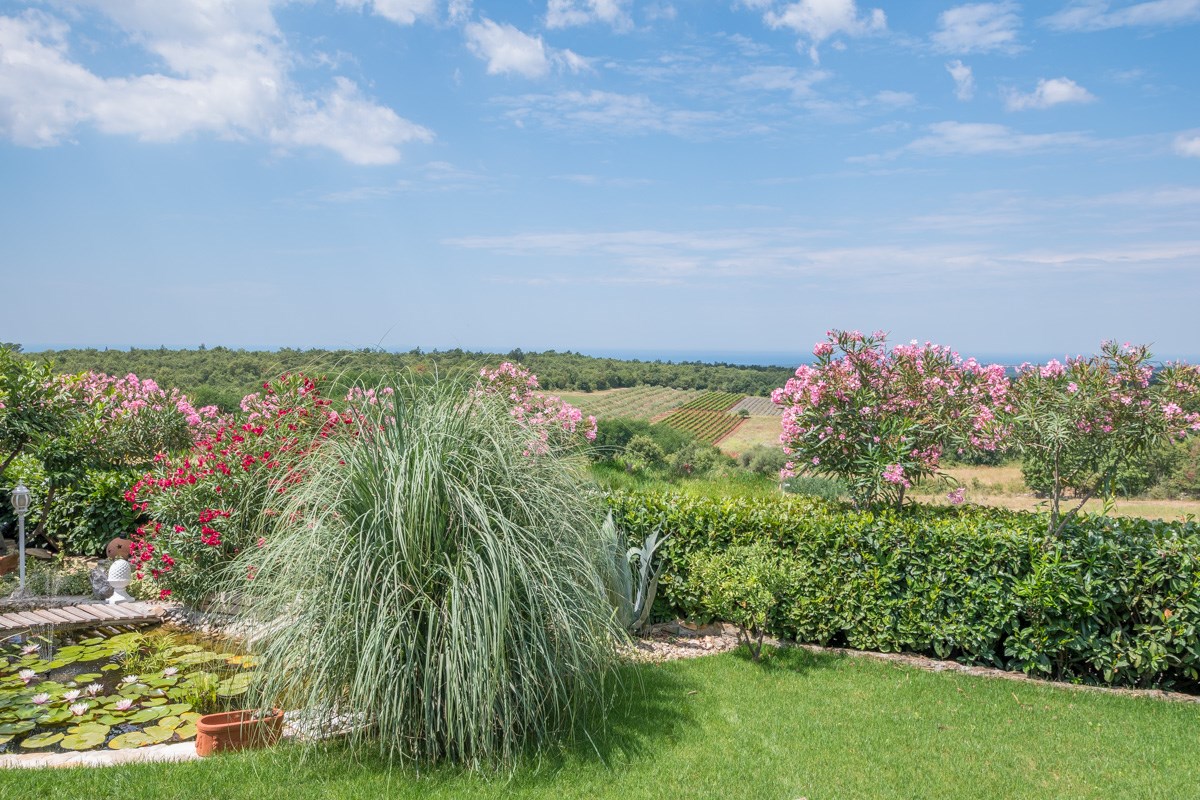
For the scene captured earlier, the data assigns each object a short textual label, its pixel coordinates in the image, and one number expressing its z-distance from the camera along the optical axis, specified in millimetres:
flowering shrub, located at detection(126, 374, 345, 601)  5551
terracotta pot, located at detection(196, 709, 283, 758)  3193
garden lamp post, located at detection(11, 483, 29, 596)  5886
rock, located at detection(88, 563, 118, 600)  6066
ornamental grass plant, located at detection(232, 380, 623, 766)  2959
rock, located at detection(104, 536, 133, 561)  6766
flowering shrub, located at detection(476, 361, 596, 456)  3939
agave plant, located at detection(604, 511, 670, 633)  4945
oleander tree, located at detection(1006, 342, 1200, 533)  4832
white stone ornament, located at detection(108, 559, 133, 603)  5805
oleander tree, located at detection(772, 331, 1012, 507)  5387
